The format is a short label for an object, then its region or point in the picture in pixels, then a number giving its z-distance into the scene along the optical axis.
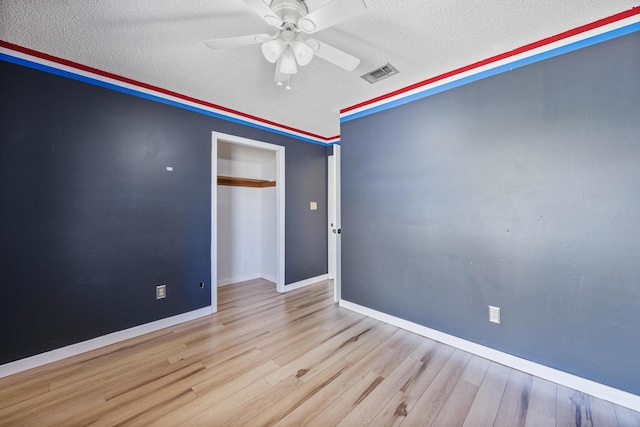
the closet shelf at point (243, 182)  4.20
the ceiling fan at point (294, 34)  1.20
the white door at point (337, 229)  3.28
